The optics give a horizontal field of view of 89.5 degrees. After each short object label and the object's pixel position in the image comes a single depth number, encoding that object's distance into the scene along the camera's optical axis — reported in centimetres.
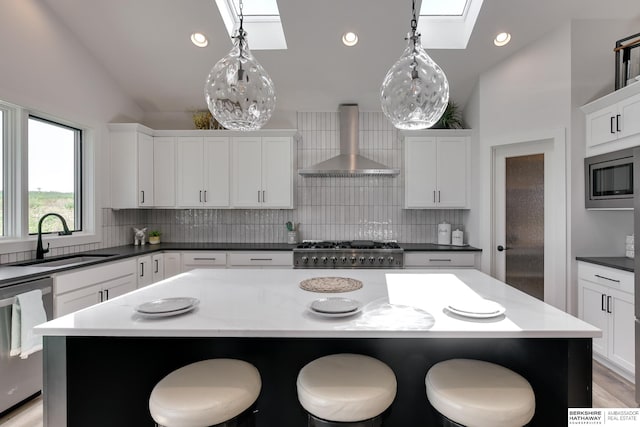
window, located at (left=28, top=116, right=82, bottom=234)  301
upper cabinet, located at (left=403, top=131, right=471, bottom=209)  413
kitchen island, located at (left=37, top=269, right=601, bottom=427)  123
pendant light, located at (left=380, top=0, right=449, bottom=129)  159
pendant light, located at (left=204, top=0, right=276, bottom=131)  165
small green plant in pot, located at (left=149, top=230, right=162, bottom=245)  432
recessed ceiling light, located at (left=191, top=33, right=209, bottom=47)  342
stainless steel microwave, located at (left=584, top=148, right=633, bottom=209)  261
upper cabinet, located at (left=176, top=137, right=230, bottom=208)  418
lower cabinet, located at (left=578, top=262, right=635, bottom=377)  249
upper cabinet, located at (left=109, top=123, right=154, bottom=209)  387
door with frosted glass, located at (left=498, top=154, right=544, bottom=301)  346
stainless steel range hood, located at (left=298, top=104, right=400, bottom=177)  397
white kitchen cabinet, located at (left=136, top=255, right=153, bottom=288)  350
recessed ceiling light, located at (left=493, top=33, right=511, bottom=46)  335
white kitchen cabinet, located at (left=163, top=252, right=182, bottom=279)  394
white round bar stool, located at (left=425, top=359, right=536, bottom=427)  113
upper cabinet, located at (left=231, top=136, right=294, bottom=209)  415
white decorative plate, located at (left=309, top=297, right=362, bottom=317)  133
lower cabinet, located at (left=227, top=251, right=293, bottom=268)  393
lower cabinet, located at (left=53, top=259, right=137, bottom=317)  249
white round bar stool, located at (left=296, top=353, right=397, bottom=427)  117
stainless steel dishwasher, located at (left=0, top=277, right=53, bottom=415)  206
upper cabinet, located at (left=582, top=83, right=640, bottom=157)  254
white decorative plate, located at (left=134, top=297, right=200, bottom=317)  133
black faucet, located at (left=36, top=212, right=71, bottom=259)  280
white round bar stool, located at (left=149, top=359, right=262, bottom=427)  113
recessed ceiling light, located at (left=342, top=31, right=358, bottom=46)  341
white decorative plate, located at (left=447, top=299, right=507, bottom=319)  131
